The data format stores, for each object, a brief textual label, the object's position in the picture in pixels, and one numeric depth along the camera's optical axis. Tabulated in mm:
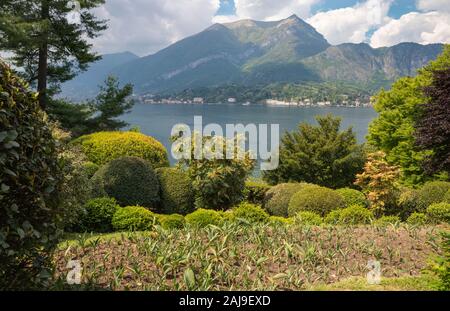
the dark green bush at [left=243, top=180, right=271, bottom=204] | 16656
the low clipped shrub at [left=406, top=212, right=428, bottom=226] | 11914
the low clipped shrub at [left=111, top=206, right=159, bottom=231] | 10344
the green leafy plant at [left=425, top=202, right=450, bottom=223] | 12086
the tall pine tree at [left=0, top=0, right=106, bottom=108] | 19875
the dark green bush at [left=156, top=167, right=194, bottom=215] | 14164
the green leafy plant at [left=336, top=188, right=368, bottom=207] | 13984
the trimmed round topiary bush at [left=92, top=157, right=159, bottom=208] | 13367
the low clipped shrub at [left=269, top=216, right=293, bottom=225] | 9959
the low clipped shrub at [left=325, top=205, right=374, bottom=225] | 11164
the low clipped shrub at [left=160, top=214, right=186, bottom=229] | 9750
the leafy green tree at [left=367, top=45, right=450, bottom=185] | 22984
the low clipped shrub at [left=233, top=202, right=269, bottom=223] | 10727
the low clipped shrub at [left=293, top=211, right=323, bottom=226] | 10672
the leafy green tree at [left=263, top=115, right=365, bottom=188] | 22062
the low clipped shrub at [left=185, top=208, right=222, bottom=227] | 9970
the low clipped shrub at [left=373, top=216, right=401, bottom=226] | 10111
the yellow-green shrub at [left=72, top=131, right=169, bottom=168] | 15711
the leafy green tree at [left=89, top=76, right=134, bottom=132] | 24688
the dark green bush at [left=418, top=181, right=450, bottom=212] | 13891
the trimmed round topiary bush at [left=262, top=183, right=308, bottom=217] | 14164
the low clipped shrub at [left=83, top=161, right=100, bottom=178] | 13914
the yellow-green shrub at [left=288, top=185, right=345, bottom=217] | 12641
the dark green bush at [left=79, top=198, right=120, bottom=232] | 10758
